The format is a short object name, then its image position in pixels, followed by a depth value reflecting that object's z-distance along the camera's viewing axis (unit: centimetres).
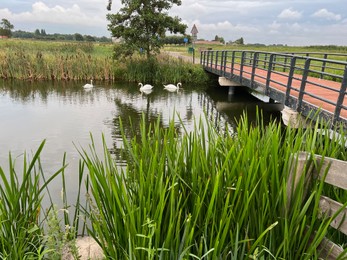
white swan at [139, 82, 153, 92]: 1343
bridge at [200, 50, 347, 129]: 474
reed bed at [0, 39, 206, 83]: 1559
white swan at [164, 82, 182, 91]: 1381
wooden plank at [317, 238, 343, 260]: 172
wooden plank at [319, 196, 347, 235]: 168
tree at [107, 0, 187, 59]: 1577
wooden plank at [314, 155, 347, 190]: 161
